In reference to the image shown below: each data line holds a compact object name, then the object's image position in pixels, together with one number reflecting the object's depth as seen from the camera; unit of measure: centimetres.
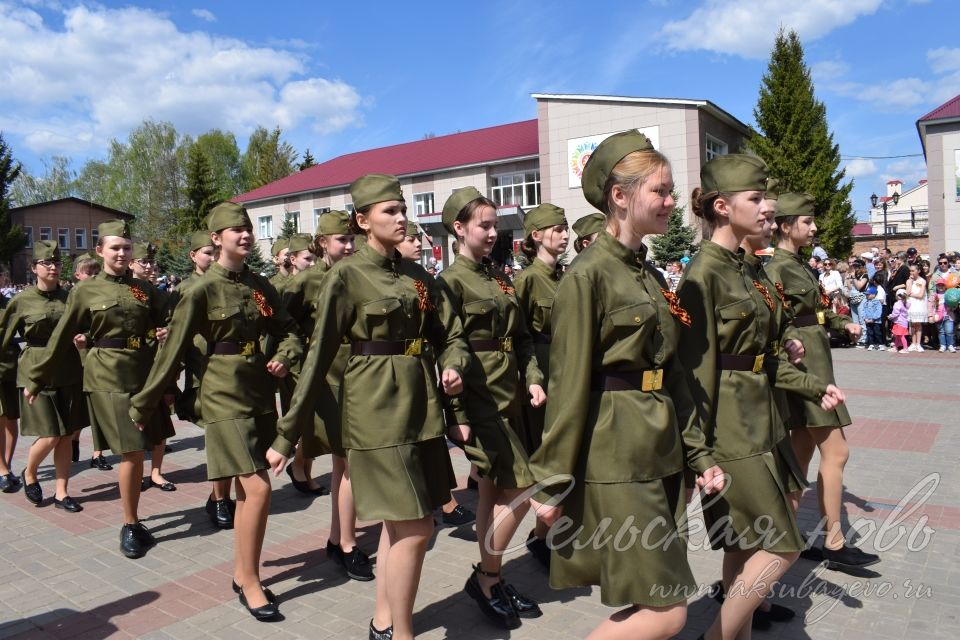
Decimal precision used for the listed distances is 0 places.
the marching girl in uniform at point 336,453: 483
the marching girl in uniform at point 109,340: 577
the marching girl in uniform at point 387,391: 347
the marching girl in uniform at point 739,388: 304
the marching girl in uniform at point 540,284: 501
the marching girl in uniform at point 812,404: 449
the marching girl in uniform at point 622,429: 257
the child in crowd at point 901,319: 1642
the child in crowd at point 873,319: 1730
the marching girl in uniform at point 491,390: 407
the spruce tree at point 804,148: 3584
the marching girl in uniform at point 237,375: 430
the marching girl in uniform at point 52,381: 663
